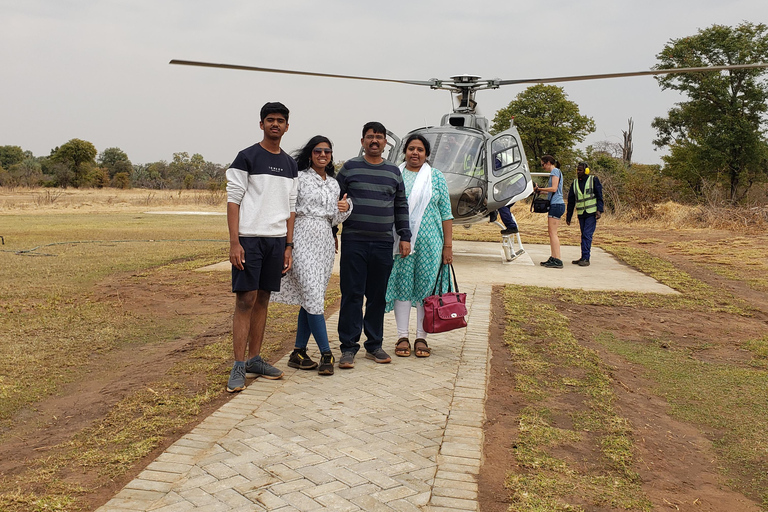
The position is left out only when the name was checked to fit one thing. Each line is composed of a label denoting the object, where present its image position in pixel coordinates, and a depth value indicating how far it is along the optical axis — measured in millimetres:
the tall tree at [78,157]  62344
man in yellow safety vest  11586
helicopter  10875
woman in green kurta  5770
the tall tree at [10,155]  81938
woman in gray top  11453
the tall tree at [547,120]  48156
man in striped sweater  5414
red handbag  5660
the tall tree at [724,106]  28516
